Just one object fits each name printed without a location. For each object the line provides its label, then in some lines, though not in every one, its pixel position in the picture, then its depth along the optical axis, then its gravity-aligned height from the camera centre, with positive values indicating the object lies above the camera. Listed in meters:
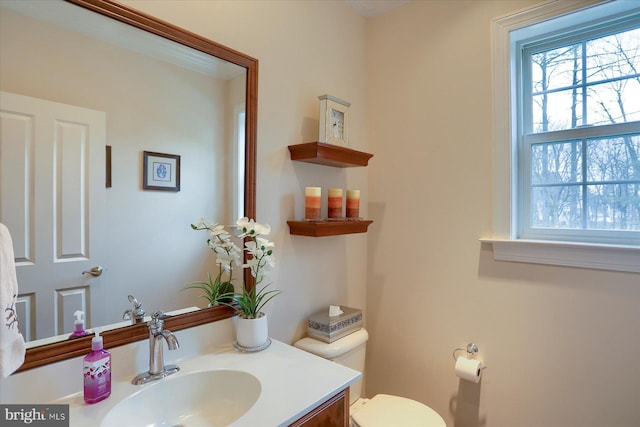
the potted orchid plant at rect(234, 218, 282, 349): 1.20 -0.33
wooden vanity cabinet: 0.90 -0.59
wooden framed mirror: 0.90 +0.28
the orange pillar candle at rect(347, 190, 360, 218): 1.66 +0.05
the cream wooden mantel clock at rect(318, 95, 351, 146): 1.49 +0.43
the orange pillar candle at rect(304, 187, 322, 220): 1.47 +0.04
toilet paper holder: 1.55 -0.65
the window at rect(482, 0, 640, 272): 1.32 +0.34
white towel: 0.59 -0.19
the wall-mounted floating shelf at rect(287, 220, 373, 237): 1.41 -0.07
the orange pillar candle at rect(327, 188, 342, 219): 1.57 +0.04
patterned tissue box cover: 1.48 -0.53
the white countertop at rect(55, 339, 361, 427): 0.83 -0.51
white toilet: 1.36 -0.86
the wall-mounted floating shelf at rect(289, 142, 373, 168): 1.41 +0.26
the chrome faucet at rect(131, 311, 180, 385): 1.00 -0.42
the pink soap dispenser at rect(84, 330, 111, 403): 0.85 -0.43
